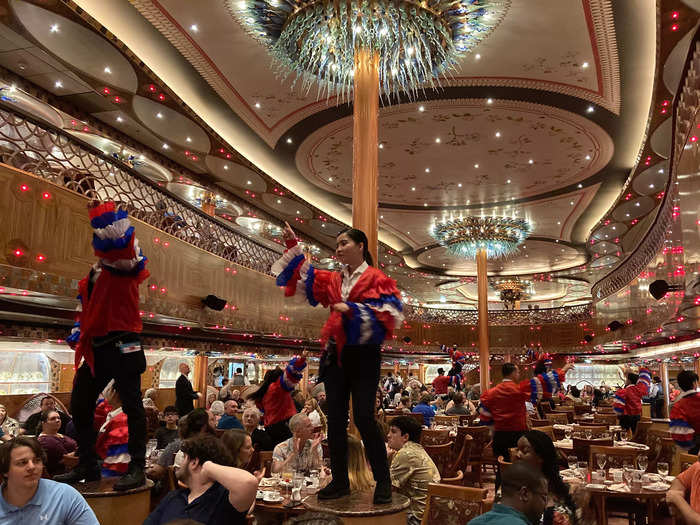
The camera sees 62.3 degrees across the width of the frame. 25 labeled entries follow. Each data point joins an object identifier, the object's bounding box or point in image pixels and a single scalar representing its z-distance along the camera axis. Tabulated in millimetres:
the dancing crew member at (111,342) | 3430
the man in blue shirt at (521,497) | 2129
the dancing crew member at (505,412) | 6453
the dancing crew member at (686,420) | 5711
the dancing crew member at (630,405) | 11255
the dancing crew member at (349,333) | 3096
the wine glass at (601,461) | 5273
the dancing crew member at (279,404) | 6887
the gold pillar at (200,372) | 17469
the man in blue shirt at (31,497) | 2633
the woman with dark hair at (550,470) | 2902
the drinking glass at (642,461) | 5223
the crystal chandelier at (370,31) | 5809
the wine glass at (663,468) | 5160
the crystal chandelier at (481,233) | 16156
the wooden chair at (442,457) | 6316
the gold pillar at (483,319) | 17891
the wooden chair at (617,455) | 5461
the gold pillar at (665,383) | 18845
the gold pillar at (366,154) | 4914
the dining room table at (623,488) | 4777
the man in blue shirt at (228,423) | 6359
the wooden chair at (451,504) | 3508
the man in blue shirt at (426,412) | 10375
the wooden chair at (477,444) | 8742
